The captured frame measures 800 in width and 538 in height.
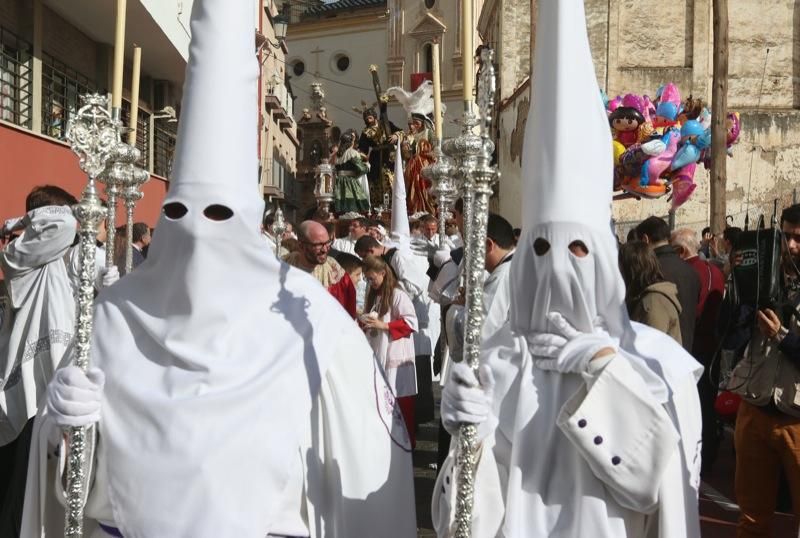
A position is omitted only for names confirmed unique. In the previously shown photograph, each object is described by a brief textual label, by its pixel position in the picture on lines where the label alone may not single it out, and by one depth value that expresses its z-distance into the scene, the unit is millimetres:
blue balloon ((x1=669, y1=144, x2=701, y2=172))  13719
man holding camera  4590
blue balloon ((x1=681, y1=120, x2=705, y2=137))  14312
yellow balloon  13410
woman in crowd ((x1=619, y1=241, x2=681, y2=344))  5699
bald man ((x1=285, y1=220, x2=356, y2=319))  6836
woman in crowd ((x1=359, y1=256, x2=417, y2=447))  7109
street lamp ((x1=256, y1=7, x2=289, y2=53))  31898
